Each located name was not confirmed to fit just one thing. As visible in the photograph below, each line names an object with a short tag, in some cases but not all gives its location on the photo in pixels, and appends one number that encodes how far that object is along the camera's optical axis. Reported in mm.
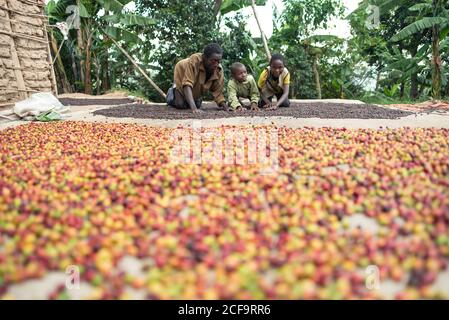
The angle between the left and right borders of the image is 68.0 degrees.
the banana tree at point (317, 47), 9578
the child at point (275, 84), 5254
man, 4840
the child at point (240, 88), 5281
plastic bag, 4570
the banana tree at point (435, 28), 8281
